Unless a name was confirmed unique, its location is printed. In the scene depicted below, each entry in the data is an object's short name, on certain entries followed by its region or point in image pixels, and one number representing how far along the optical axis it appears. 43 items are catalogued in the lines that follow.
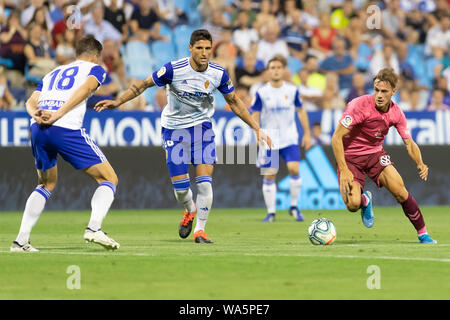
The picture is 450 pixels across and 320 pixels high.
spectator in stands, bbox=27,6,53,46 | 20.09
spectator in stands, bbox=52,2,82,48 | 20.33
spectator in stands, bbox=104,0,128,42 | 21.53
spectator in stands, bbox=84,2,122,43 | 21.08
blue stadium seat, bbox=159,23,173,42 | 21.83
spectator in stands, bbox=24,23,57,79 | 19.34
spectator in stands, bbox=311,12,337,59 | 23.50
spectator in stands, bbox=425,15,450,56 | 24.58
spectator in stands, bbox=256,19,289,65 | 22.38
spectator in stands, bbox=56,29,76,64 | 19.83
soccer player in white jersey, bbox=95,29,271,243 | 11.94
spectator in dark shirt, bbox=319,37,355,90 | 22.70
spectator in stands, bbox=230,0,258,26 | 23.02
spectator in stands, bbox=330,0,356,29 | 24.59
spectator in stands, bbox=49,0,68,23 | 20.72
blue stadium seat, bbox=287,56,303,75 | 22.88
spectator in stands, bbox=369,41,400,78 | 23.48
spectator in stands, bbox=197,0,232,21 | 22.56
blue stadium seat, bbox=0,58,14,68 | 19.48
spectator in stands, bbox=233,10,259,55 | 22.47
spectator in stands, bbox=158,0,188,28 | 22.22
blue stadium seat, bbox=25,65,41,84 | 19.19
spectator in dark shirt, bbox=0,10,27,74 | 19.52
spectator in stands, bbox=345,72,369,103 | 21.92
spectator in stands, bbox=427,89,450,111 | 22.48
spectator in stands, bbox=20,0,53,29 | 20.23
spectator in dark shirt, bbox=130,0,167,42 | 21.58
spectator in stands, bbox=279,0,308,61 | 23.36
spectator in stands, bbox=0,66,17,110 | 19.12
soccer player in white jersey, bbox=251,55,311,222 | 17.02
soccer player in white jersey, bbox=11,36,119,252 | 10.15
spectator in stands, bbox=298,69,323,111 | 21.89
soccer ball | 11.41
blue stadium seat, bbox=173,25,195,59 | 21.67
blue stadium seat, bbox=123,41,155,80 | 21.05
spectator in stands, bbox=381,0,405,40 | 24.52
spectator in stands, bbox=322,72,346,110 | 21.58
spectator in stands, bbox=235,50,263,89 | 21.45
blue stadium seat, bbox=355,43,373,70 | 23.55
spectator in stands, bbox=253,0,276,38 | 23.00
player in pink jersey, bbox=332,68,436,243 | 11.73
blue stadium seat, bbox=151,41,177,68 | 21.40
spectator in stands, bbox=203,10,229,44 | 22.28
